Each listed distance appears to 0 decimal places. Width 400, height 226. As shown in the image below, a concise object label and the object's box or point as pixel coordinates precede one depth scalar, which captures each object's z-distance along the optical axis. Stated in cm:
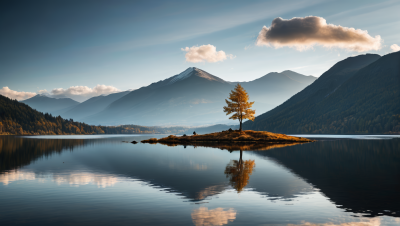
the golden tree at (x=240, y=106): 12219
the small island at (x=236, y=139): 11988
